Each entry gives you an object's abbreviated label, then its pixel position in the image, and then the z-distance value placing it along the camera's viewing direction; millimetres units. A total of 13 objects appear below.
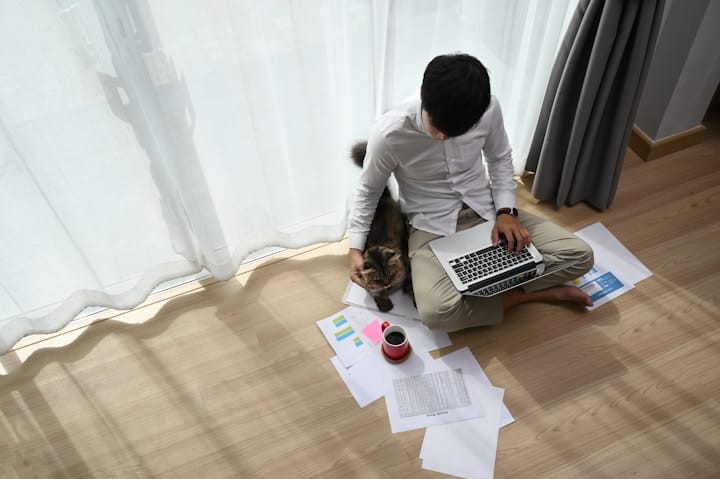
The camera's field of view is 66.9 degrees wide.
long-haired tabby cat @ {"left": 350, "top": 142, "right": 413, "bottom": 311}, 1707
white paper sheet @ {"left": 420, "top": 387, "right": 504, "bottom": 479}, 1495
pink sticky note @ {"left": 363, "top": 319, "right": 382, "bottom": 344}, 1756
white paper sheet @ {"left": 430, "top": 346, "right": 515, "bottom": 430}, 1668
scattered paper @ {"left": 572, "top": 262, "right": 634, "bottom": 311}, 1836
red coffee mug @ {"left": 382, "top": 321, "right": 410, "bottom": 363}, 1643
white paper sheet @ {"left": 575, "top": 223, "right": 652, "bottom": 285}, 1890
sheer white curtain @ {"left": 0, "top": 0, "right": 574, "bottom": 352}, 1282
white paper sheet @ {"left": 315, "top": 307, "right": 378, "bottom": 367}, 1730
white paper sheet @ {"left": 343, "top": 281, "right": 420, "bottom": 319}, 1805
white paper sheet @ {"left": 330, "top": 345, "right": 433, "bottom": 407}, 1647
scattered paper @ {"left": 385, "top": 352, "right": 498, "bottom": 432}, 1588
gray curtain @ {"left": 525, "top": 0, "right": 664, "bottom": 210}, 1608
